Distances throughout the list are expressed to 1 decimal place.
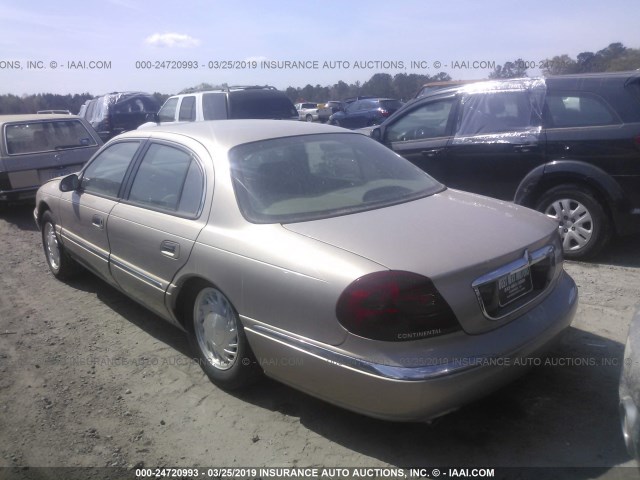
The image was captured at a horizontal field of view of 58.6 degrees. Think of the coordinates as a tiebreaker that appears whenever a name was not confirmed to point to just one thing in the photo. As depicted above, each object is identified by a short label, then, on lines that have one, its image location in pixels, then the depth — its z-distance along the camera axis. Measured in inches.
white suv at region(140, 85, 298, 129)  419.8
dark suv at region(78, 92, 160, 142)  619.5
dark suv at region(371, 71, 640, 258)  200.4
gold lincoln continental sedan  99.0
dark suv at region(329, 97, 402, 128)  843.4
